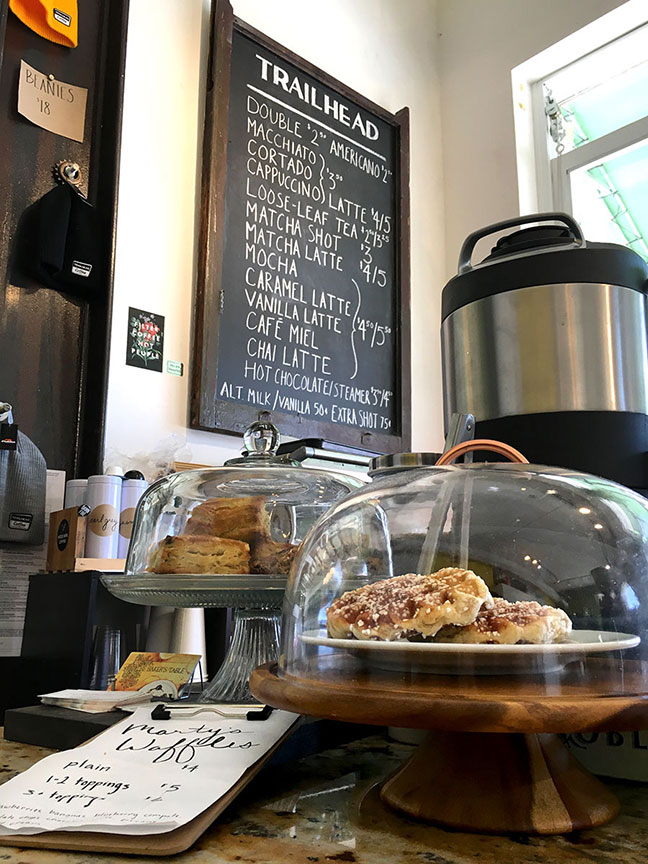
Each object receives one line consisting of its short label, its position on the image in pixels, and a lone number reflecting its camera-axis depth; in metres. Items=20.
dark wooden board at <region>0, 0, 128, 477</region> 1.88
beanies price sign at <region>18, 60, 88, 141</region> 1.98
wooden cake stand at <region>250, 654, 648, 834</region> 0.44
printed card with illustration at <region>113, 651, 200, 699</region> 0.90
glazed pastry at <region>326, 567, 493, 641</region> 0.54
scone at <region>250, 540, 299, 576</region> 0.85
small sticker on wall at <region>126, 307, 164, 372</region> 2.00
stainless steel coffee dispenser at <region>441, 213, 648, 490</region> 1.06
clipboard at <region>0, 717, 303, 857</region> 0.46
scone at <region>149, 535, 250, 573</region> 0.84
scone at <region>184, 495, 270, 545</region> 0.89
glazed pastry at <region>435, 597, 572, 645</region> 0.53
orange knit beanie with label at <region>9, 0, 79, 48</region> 1.99
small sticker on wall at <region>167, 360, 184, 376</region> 2.08
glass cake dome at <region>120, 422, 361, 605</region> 0.85
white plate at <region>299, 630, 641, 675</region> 0.51
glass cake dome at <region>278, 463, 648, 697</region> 0.53
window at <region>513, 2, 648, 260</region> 2.73
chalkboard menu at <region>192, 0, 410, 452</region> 2.24
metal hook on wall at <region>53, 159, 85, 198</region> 2.02
